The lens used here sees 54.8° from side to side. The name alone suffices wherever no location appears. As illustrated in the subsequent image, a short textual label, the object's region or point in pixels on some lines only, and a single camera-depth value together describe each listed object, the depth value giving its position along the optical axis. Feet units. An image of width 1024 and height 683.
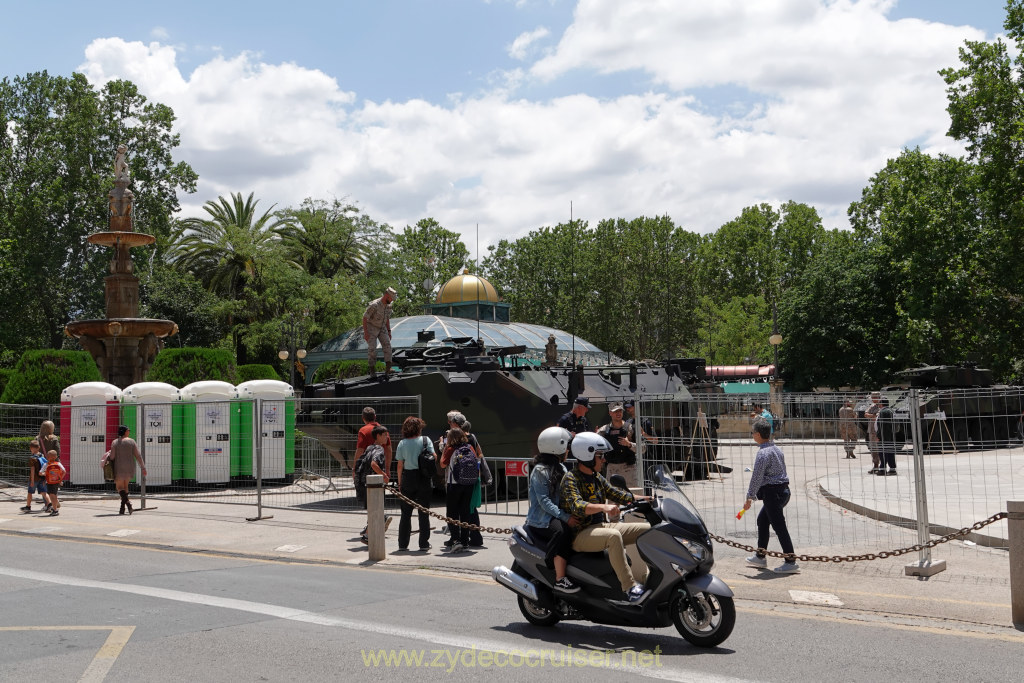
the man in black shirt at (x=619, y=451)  40.82
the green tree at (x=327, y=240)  181.27
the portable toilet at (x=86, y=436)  65.21
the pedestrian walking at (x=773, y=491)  31.83
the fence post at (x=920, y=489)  31.30
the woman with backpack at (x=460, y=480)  37.42
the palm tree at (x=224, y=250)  179.22
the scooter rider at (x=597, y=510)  22.17
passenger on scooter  23.12
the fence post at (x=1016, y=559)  24.23
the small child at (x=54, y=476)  54.03
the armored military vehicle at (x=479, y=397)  53.52
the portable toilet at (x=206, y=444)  64.03
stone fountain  94.94
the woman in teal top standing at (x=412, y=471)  38.60
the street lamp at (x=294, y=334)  156.38
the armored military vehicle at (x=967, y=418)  35.53
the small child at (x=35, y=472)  56.44
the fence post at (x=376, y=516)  36.19
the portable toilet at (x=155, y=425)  63.77
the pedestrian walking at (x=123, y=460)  52.95
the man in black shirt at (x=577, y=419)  42.98
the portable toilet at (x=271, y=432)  60.13
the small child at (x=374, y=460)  40.88
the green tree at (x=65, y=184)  160.97
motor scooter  21.53
